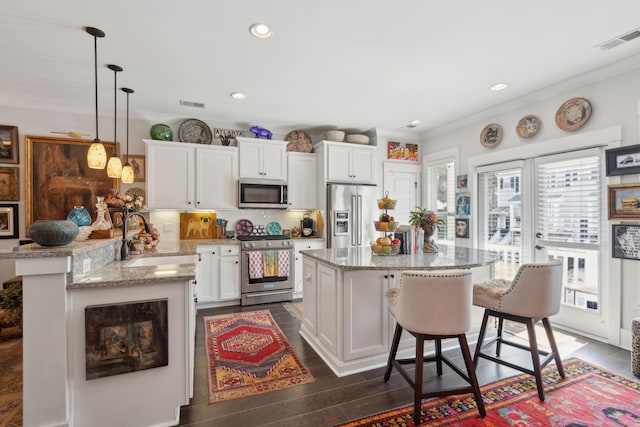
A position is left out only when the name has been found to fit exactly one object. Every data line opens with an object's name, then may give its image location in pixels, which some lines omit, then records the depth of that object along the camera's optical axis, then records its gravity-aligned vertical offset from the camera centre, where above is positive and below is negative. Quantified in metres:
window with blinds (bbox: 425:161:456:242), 4.90 +0.32
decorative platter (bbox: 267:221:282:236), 5.02 -0.26
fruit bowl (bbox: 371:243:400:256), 2.85 -0.35
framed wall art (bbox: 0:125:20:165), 3.76 +0.87
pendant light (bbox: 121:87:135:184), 3.29 +0.44
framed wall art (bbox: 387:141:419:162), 5.35 +1.12
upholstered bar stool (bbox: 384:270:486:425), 1.87 -0.62
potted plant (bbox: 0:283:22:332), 3.02 -0.94
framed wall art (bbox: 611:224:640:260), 2.78 -0.27
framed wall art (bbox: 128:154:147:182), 4.29 +0.68
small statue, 4.67 +1.27
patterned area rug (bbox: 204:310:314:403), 2.27 -1.30
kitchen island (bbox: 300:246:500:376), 2.41 -0.75
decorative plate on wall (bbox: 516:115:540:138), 3.64 +1.07
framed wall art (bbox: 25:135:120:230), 3.88 +0.47
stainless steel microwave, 4.56 +0.30
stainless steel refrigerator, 4.77 -0.03
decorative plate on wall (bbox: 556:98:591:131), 3.17 +1.07
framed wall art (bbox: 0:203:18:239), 3.78 -0.09
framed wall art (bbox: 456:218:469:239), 4.54 -0.23
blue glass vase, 2.23 -0.03
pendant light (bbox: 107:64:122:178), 2.66 +0.41
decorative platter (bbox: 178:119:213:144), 4.43 +1.21
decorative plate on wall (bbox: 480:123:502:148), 4.09 +1.08
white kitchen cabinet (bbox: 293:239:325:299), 4.67 -0.76
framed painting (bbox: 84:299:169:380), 1.70 -0.72
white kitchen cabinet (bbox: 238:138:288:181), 4.60 +0.85
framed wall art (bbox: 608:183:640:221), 2.76 +0.10
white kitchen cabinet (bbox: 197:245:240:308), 4.15 -0.86
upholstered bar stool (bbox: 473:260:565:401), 2.08 -0.62
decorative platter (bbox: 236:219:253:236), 4.85 -0.23
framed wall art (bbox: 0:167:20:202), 3.78 +0.38
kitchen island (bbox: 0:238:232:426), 1.62 -0.74
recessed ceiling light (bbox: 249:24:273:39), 2.30 +1.42
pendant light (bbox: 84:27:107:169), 2.29 +0.47
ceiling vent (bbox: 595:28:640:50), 2.40 +1.43
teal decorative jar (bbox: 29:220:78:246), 1.69 -0.11
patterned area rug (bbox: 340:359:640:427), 1.87 -1.29
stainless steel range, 4.29 -0.81
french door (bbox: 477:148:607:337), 3.12 -0.11
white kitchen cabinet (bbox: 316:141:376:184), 4.86 +0.85
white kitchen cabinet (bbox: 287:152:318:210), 4.92 +0.55
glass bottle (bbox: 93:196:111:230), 2.46 -0.05
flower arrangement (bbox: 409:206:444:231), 3.06 -0.06
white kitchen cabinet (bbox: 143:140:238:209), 4.17 +0.54
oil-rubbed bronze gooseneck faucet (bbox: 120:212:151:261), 2.55 -0.25
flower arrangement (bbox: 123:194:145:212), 2.76 +0.10
